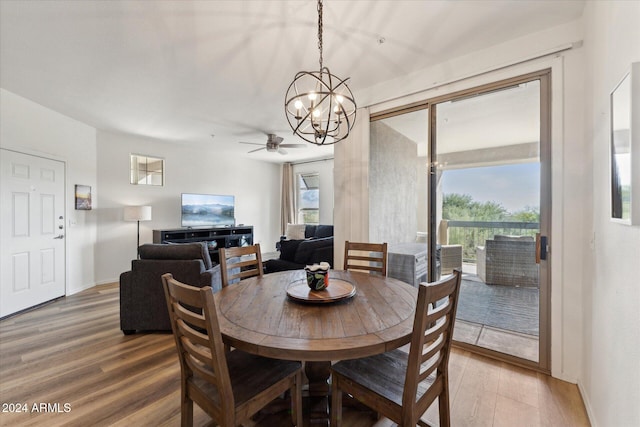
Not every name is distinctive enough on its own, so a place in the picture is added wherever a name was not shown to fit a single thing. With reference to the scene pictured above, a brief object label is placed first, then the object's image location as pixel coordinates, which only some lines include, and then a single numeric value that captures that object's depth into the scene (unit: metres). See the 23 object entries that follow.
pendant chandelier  1.79
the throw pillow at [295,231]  6.76
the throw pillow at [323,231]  6.11
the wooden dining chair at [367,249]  2.28
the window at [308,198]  7.35
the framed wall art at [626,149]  1.03
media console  5.13
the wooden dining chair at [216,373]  1.05
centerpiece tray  1.45
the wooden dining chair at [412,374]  1.06
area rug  2.24
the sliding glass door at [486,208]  2.18
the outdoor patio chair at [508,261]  2.23
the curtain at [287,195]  7.57
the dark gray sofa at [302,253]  3.60
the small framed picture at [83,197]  4.24
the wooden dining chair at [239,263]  2.02
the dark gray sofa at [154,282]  2.73
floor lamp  4.71
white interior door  3.21
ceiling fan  4.72
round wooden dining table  1.04
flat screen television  5.78
